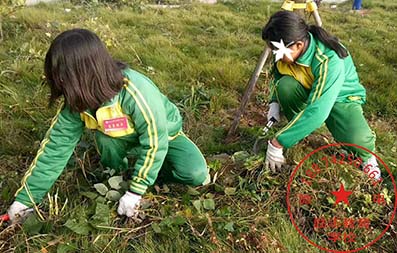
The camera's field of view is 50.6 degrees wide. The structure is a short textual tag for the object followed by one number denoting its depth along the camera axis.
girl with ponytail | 2.15
